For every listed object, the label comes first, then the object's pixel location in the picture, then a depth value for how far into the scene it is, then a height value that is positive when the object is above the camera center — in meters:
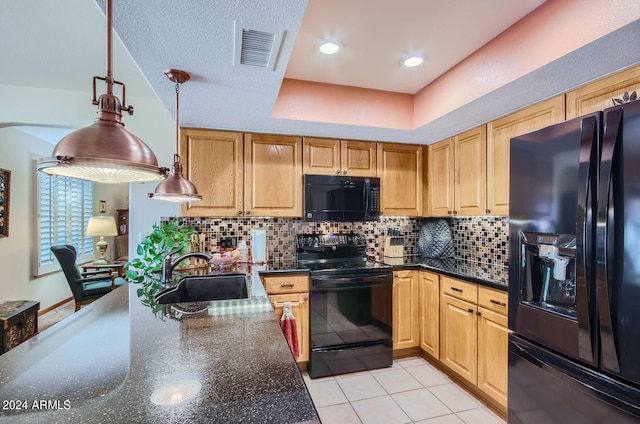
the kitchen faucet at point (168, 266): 1.87 -0.33
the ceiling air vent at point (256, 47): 1.37 +0.82
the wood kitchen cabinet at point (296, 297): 2.46 -0.70
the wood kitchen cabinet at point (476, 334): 1.98 -0.90
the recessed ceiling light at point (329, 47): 1.88 +1.07
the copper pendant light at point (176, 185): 1.71 +0.17
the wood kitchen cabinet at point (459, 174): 2.49 +0.36
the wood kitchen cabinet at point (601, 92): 1.55 +0.68
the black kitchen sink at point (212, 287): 2.04 -0.52
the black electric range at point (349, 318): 2.53 -0.91
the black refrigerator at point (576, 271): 1.10 -0.25
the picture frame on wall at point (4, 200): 3.50 +0.16
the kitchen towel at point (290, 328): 2.36 -0.91
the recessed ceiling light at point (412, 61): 2.05 +1.07
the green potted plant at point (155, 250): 1.99 -0.28
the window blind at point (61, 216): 4.19 -0.05
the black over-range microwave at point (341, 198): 2.89 +0.15
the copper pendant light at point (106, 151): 0.76 +0.16
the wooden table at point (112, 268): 4.16 -0.77
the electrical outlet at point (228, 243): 2.98 -0.30
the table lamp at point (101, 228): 4.66 -0.23
